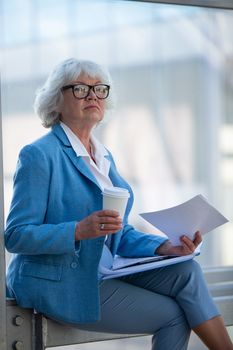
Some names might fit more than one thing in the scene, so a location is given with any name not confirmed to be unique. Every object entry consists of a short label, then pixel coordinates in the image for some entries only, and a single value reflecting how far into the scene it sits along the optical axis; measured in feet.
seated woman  11.13
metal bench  11.55
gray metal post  11.25
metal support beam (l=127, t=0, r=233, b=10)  13.23
